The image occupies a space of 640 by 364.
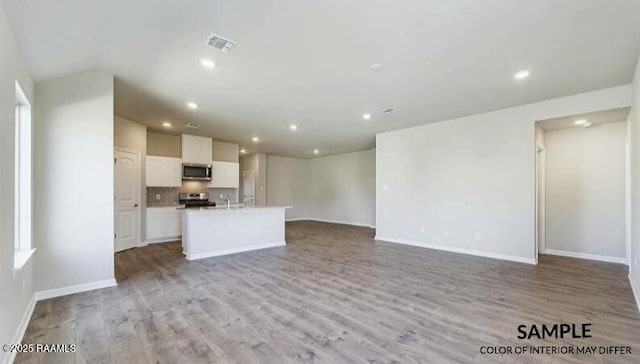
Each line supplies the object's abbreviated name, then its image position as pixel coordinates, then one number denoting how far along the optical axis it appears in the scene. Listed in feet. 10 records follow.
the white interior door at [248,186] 36.58
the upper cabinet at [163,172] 22.84
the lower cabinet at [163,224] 22.44
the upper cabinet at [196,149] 24.75
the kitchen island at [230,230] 17.81
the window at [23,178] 10.53
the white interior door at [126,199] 19.42
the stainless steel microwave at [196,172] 24.64
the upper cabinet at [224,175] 26.86
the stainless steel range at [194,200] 25.05
